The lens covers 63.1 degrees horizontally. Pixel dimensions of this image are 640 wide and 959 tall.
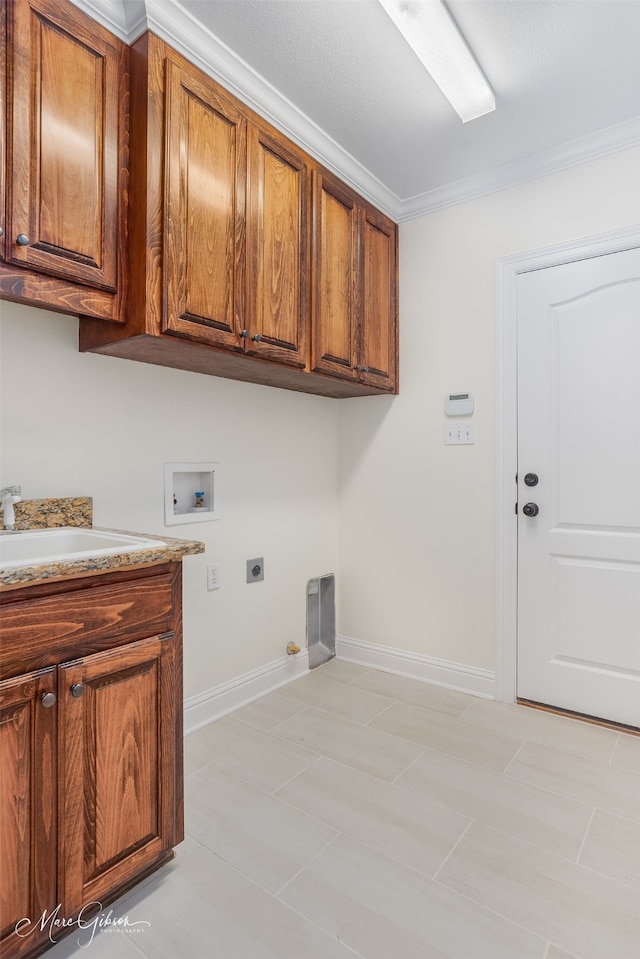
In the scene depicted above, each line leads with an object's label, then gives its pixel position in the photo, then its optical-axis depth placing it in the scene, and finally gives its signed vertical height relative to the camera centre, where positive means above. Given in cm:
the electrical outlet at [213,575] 226 -43
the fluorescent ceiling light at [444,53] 156 +140
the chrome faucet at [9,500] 152 -7
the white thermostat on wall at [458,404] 255 +37
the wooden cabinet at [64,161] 133 +87
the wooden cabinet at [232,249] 157 +83
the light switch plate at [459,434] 256 +22
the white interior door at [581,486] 217 -3
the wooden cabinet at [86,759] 110 -66
